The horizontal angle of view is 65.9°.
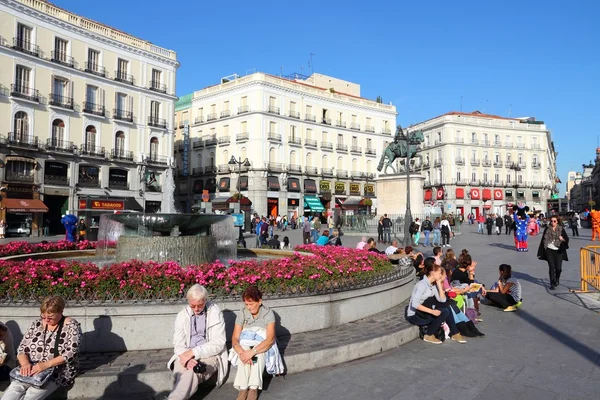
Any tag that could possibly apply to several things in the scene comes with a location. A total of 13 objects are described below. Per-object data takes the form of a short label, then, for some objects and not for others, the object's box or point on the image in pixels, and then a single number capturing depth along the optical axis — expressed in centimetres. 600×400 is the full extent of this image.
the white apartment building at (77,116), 3391
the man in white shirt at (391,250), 1257
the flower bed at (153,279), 567
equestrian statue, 2742
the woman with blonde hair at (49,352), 418
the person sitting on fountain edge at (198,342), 452
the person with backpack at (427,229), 2452
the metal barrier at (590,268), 969
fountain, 874
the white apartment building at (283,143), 5291
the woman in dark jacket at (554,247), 1072
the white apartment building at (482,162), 7256
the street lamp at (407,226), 2078
